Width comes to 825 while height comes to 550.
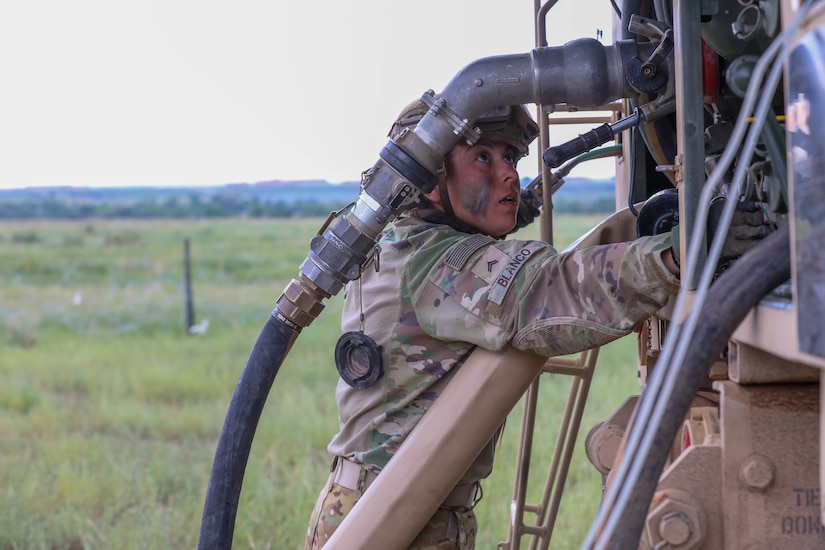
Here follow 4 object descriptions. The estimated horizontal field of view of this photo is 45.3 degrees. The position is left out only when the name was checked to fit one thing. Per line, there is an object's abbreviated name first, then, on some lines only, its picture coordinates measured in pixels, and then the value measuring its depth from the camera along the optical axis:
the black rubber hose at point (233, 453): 2.41
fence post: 14.36
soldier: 2.18
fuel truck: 1.33
